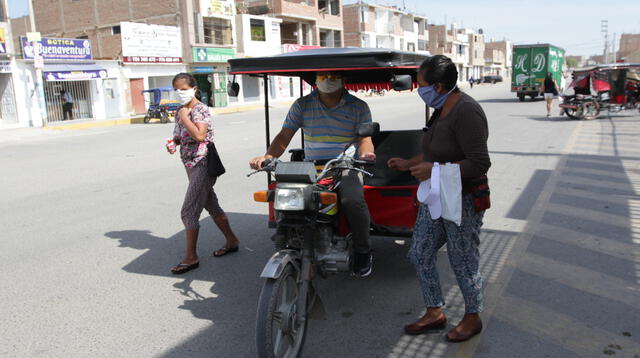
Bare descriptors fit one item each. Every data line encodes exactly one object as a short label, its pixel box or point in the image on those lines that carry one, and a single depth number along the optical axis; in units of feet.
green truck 97.04
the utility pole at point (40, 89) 82.33
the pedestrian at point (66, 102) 93.71
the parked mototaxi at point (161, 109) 84.94
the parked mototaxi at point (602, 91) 62.64
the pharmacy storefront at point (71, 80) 89.35
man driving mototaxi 13.29
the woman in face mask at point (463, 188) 10.26
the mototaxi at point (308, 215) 10.22
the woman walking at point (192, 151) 15.93
